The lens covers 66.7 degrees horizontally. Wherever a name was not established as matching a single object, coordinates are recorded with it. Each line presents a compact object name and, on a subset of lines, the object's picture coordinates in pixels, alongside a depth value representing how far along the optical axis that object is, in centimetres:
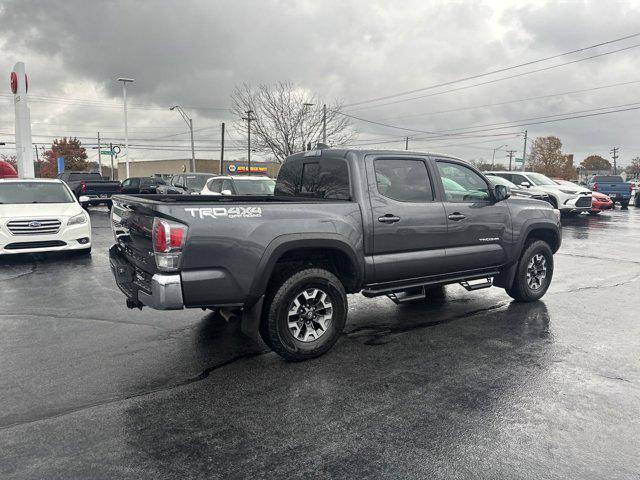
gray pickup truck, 387
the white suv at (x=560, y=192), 1847
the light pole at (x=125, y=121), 3725
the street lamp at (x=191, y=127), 3769
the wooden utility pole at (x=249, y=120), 3703
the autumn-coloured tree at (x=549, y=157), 8692
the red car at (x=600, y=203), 2106
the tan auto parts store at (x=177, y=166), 8231
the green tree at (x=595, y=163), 13888
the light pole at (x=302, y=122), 3719
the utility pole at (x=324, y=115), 3316
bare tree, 3725
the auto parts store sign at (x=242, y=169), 6531
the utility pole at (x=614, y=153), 11000
